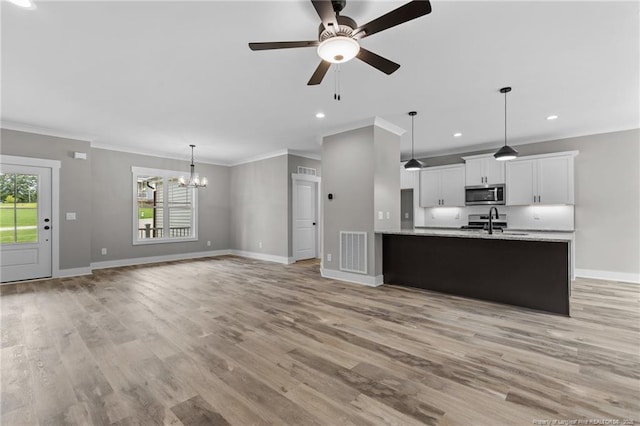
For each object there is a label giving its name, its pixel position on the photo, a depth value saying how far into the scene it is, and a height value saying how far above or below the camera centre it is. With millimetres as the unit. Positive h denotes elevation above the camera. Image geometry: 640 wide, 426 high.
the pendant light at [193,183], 6918 +804
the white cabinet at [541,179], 5512 +674
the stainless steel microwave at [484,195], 6234 +411
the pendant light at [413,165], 4965 +854
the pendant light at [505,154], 4055 +853
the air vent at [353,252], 4984 -681
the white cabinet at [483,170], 6204 +959
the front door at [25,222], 4988 -115
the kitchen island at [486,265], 3531 -756
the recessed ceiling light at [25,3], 2135 +1618
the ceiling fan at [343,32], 1795 +1279
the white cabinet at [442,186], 6746 +670
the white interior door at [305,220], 7438 -164
